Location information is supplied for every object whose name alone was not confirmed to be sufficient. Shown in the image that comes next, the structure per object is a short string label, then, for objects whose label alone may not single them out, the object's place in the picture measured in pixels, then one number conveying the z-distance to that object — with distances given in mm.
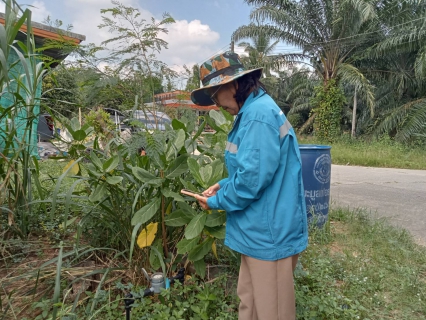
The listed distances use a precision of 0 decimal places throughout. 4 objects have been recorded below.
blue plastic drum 3000
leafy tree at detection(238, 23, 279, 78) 12691
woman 1284
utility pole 14793
